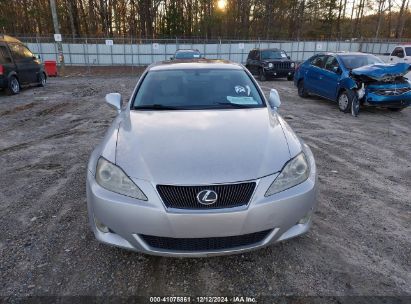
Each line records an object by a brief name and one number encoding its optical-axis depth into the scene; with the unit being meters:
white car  16.38
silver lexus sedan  2.33
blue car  8.51
